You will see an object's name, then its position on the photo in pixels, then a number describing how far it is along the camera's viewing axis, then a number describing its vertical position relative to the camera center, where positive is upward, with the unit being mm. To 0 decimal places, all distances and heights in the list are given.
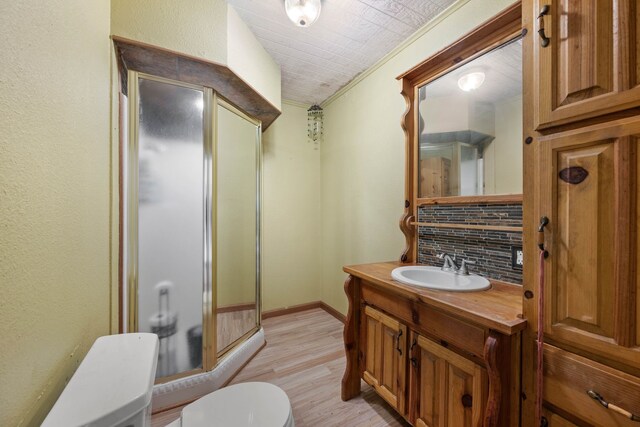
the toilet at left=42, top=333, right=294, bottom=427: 554 -456
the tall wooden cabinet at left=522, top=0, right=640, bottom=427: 598 +26
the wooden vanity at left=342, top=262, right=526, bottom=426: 809 -599
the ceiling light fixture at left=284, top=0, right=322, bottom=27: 1383 +1176
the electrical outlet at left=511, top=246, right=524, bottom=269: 1173 -216
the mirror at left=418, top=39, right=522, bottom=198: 1227 +491
